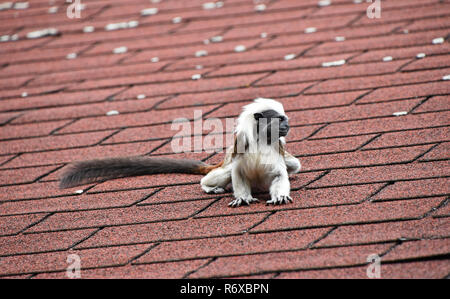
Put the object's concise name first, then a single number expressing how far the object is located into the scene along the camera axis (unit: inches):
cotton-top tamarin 279.0
